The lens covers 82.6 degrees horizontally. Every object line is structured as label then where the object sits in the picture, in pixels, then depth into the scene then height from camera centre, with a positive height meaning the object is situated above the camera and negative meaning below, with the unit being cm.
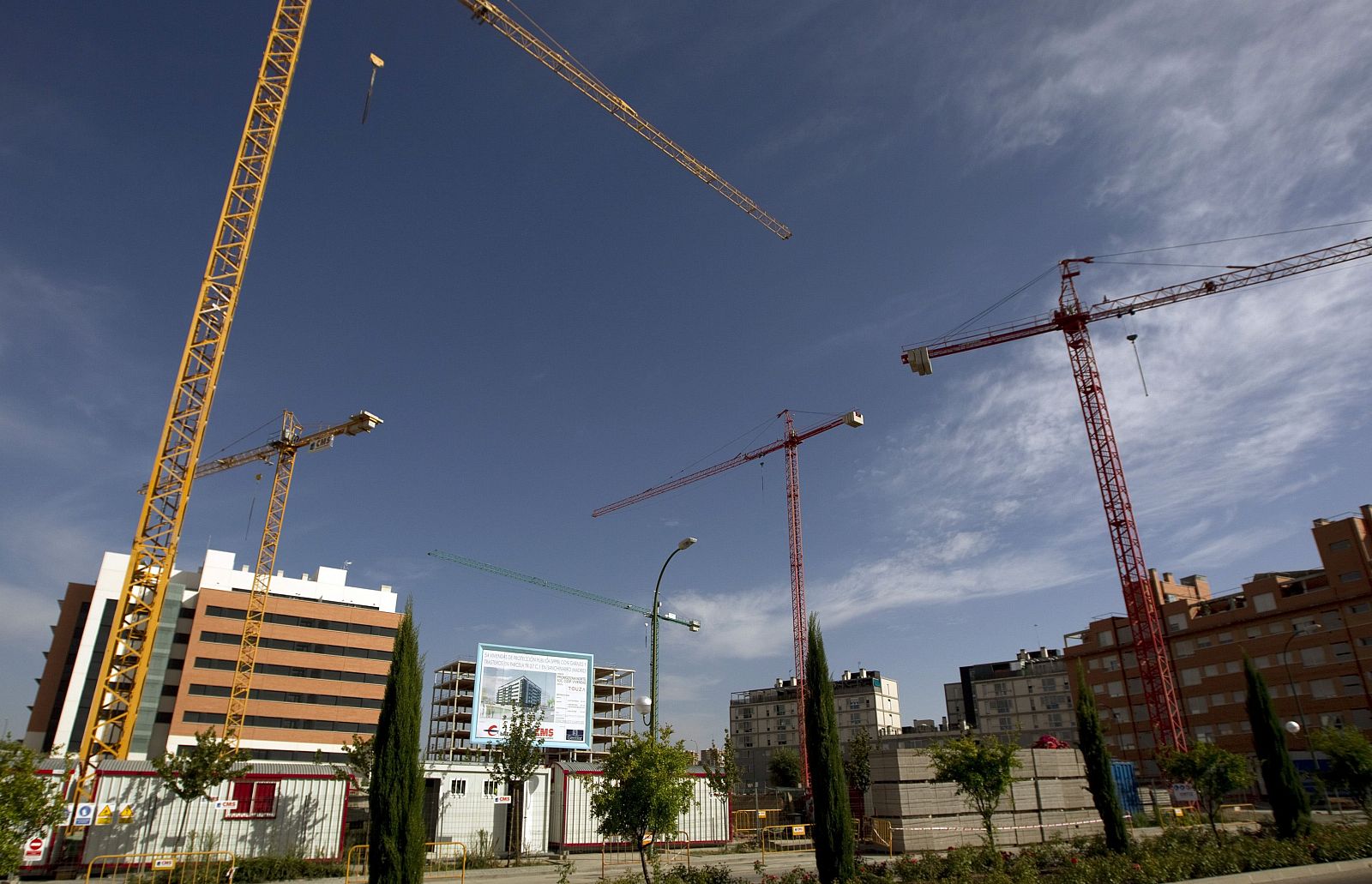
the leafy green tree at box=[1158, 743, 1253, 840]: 2552 -39
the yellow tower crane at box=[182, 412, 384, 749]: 6394 +1772
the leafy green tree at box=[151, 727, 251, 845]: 2492 +11
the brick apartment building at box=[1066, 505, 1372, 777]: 5691 +803
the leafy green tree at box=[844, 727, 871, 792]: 5325 -19
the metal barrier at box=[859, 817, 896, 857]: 2945 -250
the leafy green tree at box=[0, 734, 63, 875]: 1426 -43
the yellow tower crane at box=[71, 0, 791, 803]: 3506 +1334
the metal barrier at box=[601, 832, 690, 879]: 2917 -330
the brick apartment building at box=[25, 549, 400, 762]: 6731 +914
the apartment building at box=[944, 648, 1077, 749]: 9938 +783
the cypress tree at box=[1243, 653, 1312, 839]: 2384 -43
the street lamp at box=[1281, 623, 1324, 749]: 5800 +744
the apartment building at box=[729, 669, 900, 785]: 11162 +667
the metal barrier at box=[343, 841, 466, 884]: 2470 -303
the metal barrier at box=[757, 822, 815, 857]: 3534 -337
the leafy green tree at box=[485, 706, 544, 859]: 3138 +8
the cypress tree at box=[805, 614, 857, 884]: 1762 -35
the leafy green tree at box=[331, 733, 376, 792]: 3053 +33
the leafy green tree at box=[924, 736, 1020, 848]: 2262 -17
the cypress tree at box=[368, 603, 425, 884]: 1387 -21
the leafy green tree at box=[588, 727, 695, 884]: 1769 -53
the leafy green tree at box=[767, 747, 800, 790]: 7538 -48
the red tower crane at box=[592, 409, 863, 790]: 7925 +2076
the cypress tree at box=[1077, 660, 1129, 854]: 2189 -23
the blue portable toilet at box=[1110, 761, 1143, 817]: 3512 -123
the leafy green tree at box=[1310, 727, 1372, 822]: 2906 -28
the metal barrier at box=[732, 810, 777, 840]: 4134 -304
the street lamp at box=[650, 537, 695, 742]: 2435 +323
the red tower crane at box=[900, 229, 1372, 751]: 5266 +1595
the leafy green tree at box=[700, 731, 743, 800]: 3666 -35
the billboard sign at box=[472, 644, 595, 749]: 4681 +448
